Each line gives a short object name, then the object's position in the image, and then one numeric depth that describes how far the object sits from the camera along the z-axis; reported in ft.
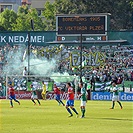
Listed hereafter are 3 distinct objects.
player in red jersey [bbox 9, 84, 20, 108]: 154.53
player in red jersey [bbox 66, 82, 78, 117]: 121.08
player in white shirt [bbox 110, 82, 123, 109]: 151.02
